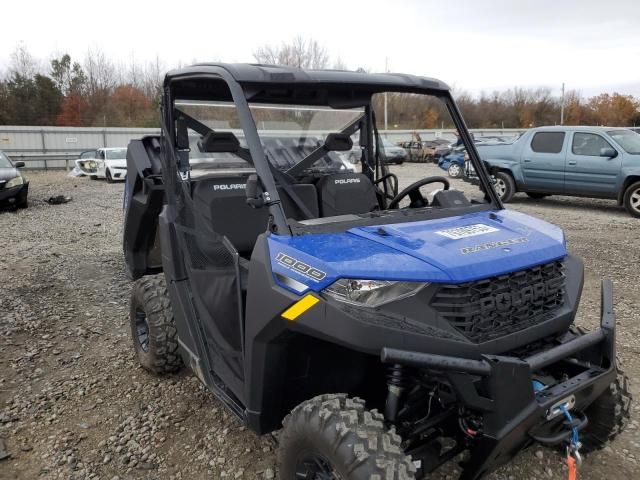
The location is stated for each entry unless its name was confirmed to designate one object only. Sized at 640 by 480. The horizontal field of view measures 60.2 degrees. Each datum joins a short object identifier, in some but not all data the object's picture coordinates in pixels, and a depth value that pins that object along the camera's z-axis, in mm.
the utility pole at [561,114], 63469
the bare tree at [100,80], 42688
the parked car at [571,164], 10758
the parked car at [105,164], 20219
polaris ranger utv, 2123
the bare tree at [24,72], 39469
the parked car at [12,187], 12273
